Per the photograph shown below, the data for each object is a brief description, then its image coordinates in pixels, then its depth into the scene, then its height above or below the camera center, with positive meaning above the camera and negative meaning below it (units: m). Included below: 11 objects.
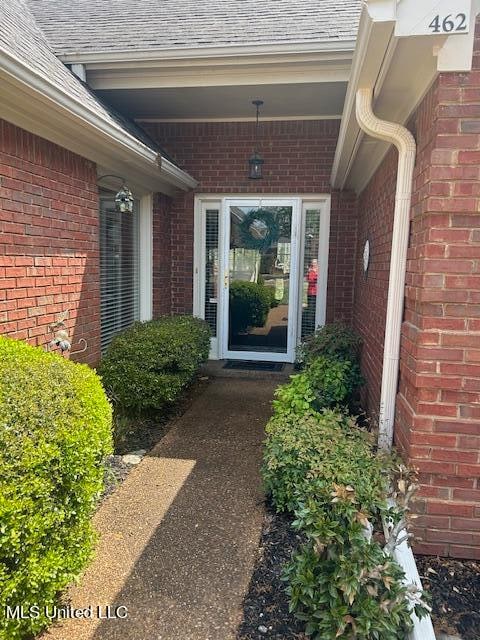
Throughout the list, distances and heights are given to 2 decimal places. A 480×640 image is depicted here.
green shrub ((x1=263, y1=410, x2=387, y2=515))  2.24 -1.11
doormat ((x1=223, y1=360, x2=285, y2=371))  6.50 -1.55
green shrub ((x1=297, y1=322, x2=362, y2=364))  4.77 -0.90
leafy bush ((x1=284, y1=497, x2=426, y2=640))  1.68 -1.26
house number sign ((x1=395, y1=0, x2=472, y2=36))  2.00 +1.09
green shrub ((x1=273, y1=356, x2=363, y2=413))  3.60 -1.08
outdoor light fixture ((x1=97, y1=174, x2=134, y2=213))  4.91 +0.63
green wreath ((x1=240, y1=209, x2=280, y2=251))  6.57 +0.44
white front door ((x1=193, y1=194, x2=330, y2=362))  6.54 -0.16
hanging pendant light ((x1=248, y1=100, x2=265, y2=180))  6.12 +1.29
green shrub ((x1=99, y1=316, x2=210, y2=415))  4.34 -1.10
